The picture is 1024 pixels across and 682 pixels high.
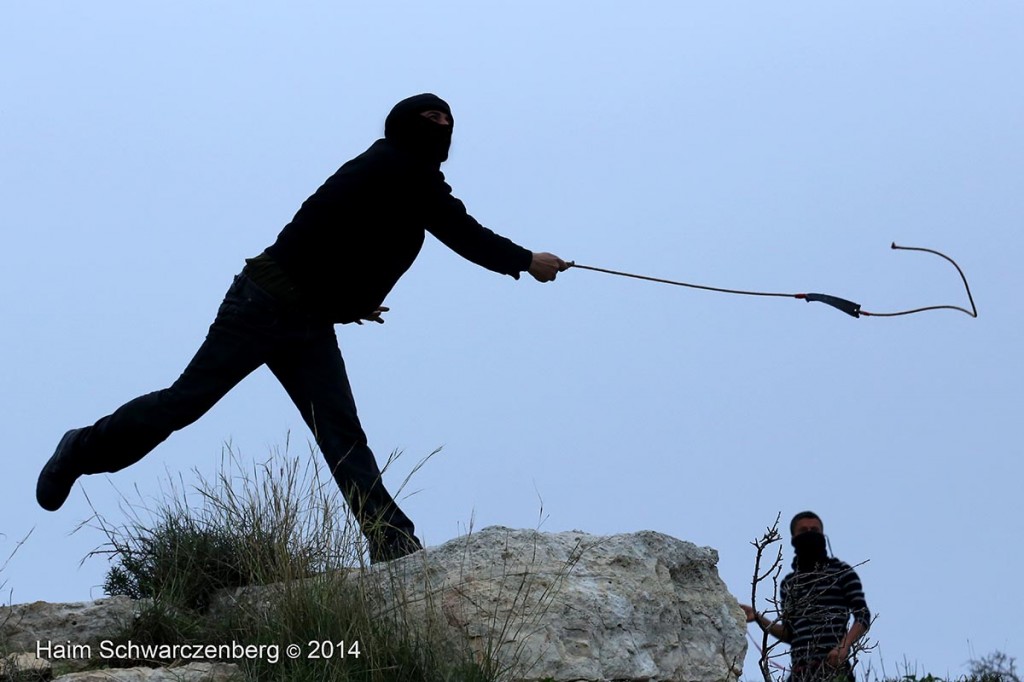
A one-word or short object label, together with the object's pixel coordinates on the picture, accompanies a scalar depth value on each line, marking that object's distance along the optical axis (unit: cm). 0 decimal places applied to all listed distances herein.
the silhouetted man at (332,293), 1210
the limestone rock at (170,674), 1012
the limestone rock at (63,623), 1173
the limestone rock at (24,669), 1072
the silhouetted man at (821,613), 1336
